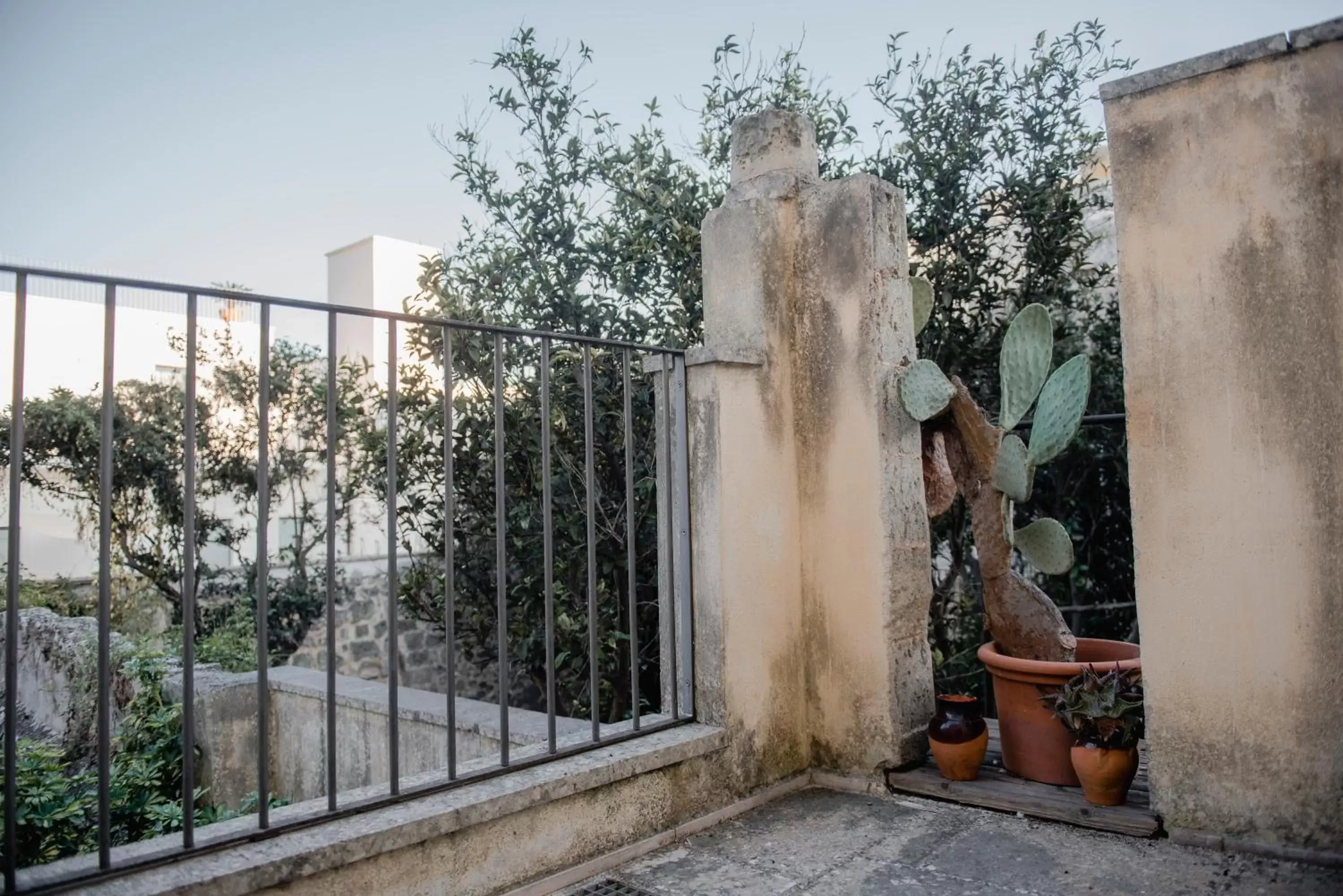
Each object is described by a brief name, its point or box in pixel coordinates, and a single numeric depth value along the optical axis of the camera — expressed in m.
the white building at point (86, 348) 9.39
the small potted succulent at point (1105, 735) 2.70
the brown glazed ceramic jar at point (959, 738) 3.00
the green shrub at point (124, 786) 3.29
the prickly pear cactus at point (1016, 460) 3.05
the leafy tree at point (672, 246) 4.68
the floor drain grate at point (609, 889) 2.41
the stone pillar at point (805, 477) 3.13
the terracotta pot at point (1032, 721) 2.93
